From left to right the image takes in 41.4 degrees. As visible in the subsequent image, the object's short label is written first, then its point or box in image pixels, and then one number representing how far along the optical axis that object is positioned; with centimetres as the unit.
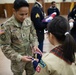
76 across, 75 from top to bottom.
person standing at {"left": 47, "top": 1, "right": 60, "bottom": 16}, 384
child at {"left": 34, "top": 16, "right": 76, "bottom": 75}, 74
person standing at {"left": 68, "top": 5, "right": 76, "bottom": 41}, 193
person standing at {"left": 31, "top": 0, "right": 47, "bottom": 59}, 191
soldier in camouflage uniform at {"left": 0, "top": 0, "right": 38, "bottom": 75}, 110
